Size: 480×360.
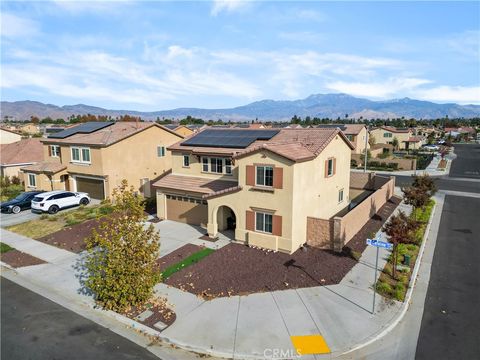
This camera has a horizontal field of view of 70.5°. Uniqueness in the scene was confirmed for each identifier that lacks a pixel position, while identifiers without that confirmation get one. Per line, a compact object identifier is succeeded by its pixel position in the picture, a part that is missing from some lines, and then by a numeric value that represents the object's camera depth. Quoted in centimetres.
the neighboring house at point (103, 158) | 3034
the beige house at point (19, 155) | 3878
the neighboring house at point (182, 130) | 6184
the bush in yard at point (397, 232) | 1562
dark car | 2731
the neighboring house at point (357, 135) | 6222
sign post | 1241
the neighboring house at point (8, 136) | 5219
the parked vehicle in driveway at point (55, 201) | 2683
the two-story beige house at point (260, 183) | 1853
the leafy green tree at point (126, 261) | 1285
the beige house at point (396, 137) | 8081
